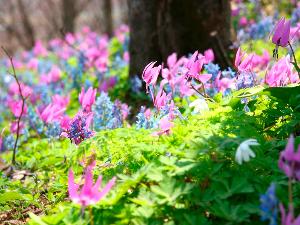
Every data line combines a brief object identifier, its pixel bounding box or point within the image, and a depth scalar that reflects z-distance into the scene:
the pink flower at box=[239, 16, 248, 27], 7.82
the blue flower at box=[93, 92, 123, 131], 3.99
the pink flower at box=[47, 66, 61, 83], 6.79
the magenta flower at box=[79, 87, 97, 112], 3.29
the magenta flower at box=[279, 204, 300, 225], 1.92
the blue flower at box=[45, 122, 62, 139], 4.34
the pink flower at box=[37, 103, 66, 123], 3.96
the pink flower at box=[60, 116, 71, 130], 3.22
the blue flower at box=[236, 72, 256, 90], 3.52
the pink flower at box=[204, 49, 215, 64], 4.37
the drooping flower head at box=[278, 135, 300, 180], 1.95
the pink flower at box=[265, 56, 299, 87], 3.18
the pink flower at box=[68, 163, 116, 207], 2.19
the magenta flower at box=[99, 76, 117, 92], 5.86
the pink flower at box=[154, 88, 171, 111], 3.12
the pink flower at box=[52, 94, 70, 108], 4.59
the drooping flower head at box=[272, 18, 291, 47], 2.92
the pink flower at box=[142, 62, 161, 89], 3.06
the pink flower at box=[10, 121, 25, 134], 4.66
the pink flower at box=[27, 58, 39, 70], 8.68
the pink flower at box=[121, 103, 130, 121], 4.19
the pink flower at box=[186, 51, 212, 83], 3.14
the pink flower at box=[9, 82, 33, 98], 4.23
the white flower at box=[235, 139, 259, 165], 2.17
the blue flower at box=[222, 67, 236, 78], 4.19
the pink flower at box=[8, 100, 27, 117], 3.98
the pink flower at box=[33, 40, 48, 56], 10.36
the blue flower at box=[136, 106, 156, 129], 3.30
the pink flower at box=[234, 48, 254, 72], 3.20
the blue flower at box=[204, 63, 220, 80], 4.33
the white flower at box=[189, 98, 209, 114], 3.03
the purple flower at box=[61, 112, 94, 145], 3.18
